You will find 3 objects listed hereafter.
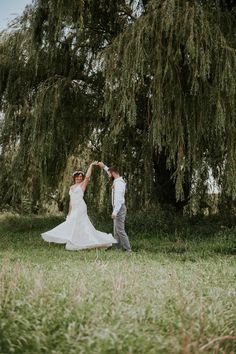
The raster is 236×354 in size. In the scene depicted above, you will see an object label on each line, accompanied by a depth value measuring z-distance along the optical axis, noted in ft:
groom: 34.22
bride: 36.45
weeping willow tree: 35.29
